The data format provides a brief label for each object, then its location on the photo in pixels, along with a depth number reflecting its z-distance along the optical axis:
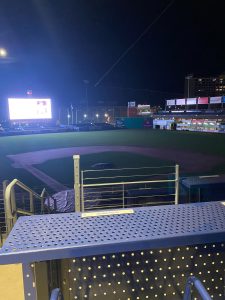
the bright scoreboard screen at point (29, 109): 46.29
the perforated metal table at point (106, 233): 1.62
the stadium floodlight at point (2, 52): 32.97
